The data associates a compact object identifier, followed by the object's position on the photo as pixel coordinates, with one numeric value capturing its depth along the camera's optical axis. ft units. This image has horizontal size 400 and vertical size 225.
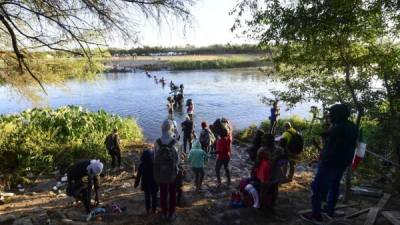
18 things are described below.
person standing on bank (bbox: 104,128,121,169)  40.01
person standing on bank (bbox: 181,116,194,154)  44.91
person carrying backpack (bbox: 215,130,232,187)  29.14
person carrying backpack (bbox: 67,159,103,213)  24.56
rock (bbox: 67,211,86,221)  23.69
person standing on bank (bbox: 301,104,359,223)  19.04
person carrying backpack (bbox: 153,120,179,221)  20.48
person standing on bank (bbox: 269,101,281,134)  52.47
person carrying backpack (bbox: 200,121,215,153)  37.22
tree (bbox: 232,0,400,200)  22.86
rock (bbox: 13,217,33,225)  22.42
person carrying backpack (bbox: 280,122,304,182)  29.53
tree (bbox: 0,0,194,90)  21.28
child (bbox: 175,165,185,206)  23.92
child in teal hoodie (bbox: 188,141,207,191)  27.96
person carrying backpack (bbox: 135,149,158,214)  23.82
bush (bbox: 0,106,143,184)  40.32
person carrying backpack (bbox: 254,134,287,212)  21.81
